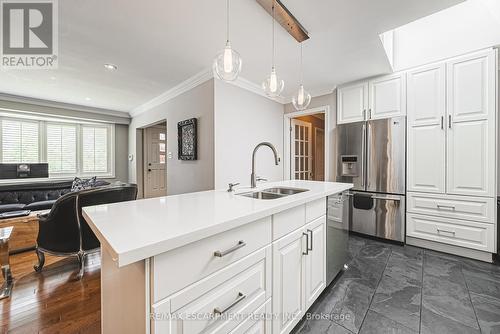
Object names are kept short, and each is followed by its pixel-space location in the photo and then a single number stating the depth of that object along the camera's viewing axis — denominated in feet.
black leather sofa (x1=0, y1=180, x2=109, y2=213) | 10.78
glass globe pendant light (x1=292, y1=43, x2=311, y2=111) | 6.90
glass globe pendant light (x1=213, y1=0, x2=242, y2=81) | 4.89
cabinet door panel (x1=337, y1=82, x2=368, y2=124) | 9.96
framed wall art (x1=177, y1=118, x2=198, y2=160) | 10.16
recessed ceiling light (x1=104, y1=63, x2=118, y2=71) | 8.73
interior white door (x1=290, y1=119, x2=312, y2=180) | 13.67
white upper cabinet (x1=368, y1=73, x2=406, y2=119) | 8.91
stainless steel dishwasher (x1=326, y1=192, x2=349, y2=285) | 5.50
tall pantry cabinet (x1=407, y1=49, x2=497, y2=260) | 7.16
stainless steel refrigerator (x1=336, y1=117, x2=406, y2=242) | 8.83
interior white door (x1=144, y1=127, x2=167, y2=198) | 17.52
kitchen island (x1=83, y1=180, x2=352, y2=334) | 2.06
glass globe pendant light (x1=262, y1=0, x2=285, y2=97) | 6.04
